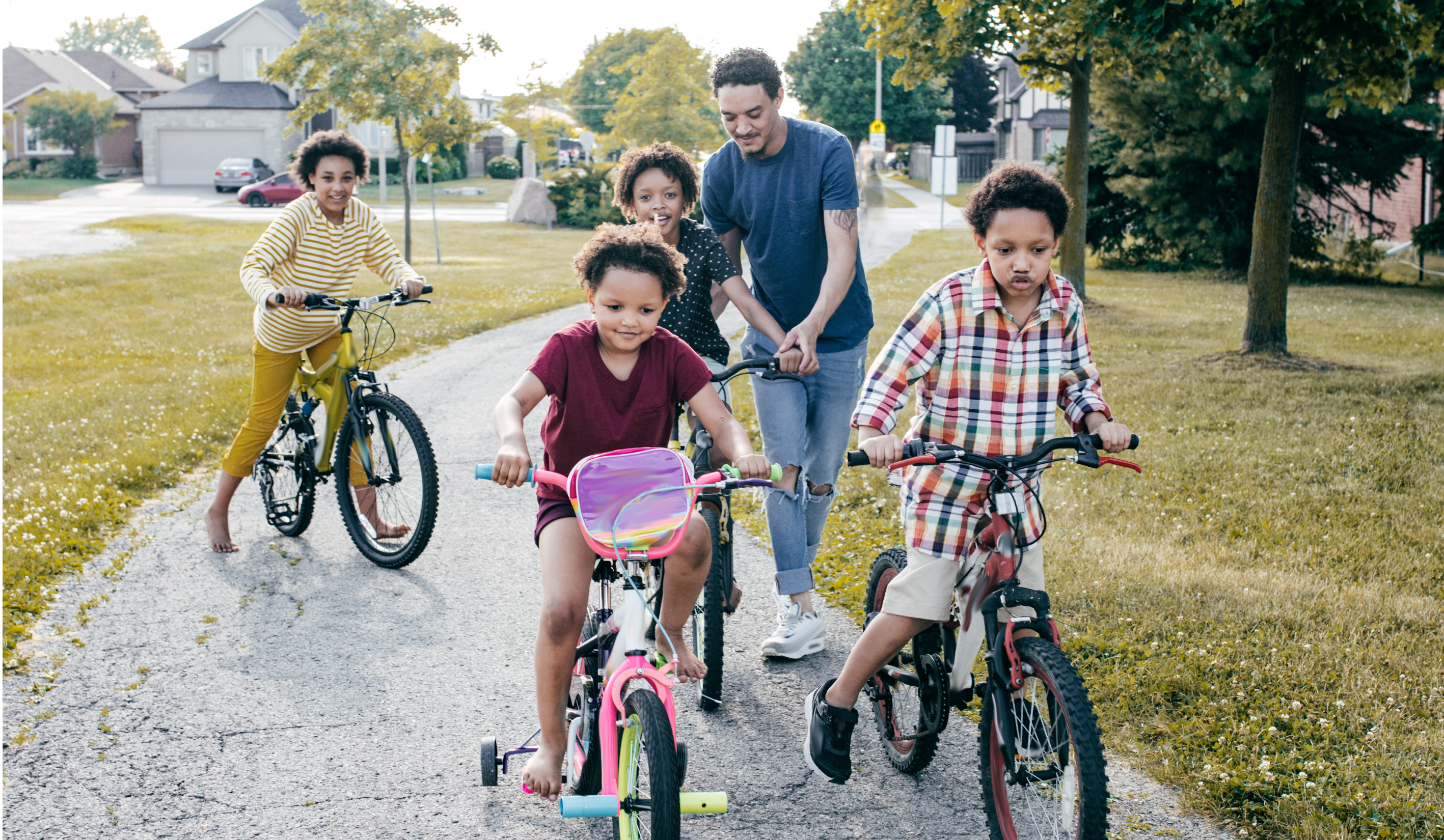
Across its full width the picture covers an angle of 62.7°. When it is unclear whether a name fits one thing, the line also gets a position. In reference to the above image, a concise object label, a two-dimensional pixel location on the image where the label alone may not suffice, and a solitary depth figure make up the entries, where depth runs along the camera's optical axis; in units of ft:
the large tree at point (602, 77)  303.68
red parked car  141.18
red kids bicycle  9.14
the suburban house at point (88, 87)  206.91
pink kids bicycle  9.28
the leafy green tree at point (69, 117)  189.06
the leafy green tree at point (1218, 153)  64.13
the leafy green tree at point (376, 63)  74.08
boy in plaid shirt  10.78
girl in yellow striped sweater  19.15
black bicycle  13.61
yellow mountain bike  18.85
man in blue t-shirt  14.52
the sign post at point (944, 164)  95.27
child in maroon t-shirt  10.78
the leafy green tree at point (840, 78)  206.80
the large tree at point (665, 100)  114.21
